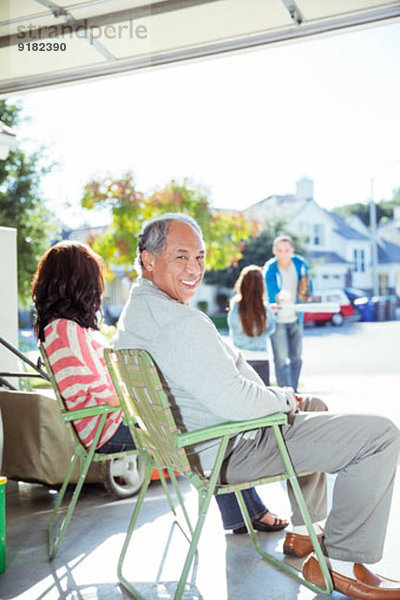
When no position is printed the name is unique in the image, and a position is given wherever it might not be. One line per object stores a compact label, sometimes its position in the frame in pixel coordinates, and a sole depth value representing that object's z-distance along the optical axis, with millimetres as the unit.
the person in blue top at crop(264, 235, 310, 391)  5844
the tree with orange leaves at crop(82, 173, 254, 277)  14695
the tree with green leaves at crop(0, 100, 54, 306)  12398
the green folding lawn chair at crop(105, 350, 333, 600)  2037
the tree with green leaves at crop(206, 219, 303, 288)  23172
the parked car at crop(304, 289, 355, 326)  20953
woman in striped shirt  2930
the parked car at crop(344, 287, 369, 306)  24641
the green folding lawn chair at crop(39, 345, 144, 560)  2746
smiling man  2123
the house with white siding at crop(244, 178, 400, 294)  25203
